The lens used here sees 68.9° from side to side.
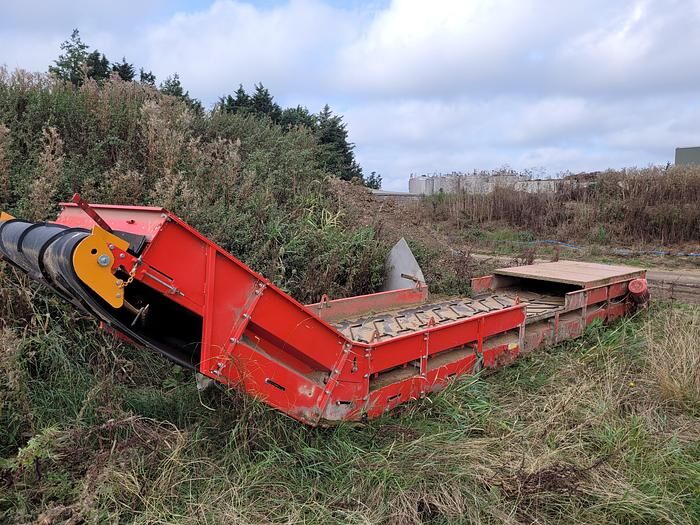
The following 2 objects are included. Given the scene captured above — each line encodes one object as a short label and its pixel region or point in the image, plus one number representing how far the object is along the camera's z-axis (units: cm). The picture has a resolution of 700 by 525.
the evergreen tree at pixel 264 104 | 1562
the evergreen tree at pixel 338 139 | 1481
